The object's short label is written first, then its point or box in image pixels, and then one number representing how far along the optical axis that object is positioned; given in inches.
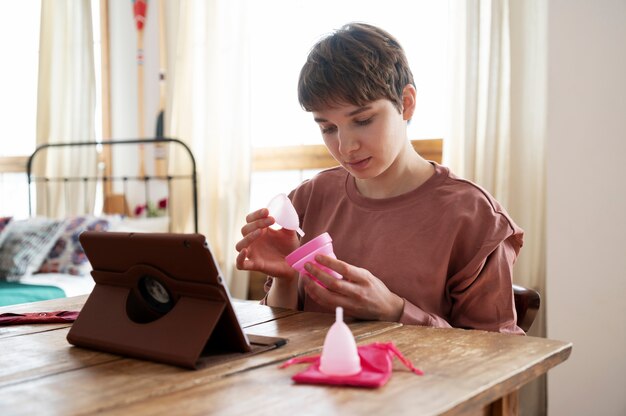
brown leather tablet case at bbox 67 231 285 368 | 37.6
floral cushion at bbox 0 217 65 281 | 132.0
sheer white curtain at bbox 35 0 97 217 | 169.6
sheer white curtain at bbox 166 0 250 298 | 142.6
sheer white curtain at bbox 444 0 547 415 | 108.3
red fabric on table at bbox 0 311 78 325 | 52.0
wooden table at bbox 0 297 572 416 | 30.4
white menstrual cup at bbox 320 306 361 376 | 33.6
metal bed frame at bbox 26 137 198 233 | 147.9
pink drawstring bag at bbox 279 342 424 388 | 32.7
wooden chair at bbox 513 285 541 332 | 55.1
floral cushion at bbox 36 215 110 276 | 134.6
